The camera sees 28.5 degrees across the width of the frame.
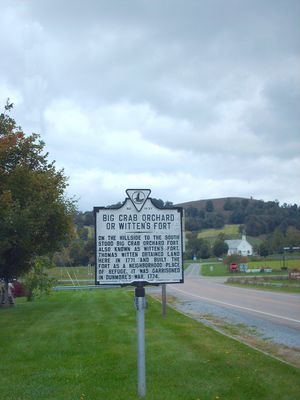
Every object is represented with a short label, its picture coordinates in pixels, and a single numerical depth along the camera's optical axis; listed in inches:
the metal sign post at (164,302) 790.5
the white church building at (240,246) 5758.9
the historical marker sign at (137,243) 316.8
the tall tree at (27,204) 946.1
